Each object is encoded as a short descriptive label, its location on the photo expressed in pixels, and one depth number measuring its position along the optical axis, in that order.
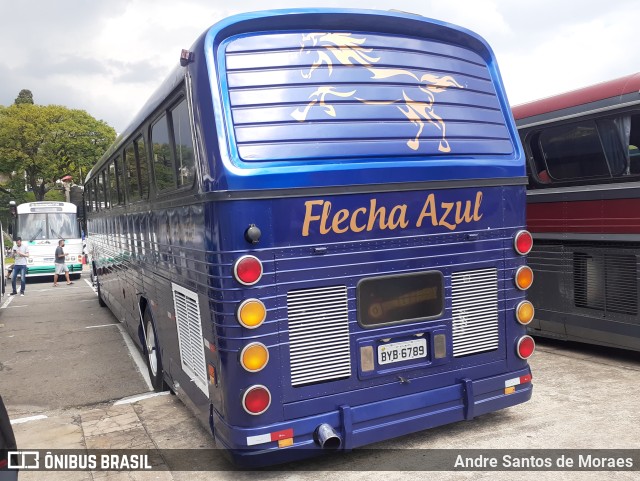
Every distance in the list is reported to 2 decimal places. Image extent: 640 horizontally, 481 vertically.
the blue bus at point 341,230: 3.76
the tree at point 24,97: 66.70
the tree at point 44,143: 45.84
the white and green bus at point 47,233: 22.06
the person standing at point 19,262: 17.78
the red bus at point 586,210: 6.16
